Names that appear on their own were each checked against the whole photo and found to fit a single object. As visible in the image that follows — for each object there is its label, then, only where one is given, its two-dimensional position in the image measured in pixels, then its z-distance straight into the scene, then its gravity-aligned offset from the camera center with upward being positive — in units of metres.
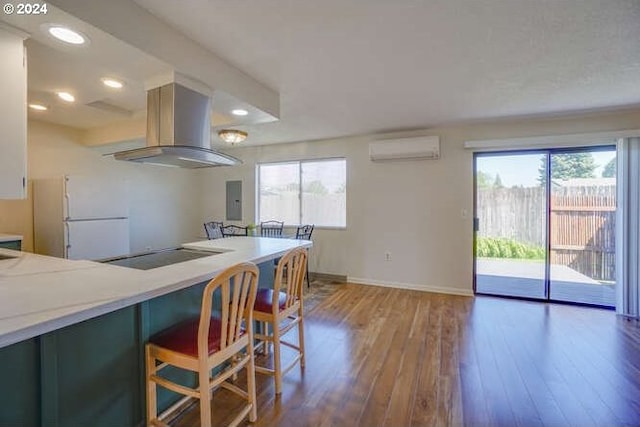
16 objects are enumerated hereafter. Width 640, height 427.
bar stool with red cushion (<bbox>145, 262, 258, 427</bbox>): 1.42 -0.69
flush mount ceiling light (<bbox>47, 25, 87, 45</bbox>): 1.54 +0.94
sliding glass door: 3.75 -0.16
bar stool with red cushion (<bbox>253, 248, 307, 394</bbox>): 2.04 -0.68
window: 5.16 +0.35
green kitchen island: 1.12 -0.57
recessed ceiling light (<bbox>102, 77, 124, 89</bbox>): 2.41 +1.06
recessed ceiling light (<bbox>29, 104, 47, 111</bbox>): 3.15 +1.11
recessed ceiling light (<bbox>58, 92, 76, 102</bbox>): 2.74 +1.07
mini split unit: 4.26 +0.93
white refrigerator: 3.54 -0.08
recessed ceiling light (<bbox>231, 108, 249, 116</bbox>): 2.80 +0.94
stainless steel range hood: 2.10 +0.61
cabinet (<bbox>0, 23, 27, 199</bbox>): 1.61 +0.54
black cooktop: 1.97 -0.35
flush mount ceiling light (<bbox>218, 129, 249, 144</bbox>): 3.82 +0.99
